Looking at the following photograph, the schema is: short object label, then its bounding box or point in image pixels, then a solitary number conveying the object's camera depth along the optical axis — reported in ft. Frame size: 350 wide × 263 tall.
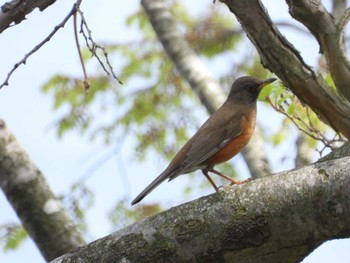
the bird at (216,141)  35.47
